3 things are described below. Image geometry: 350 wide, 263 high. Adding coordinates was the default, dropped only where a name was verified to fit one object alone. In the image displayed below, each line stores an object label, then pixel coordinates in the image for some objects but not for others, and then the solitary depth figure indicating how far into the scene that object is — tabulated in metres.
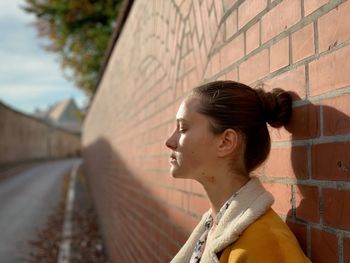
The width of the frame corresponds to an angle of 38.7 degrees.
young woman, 1.37
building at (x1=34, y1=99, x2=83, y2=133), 81.81
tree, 21.42
